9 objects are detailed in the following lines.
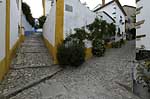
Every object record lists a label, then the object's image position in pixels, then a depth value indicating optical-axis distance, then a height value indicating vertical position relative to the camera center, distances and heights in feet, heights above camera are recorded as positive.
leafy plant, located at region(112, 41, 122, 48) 19.51 +0.93
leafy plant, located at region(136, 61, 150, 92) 6.56 -2.21
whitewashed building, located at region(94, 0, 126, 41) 26.05 +12.12
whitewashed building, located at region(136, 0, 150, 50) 7.16 +2.04
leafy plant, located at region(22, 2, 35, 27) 25.04 +11.55
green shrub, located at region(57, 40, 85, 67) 10.53 -0.79
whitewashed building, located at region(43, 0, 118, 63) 11.41 +4.34
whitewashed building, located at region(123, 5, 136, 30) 36.80 +17.89
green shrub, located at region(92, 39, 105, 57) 14.17 -0.02
